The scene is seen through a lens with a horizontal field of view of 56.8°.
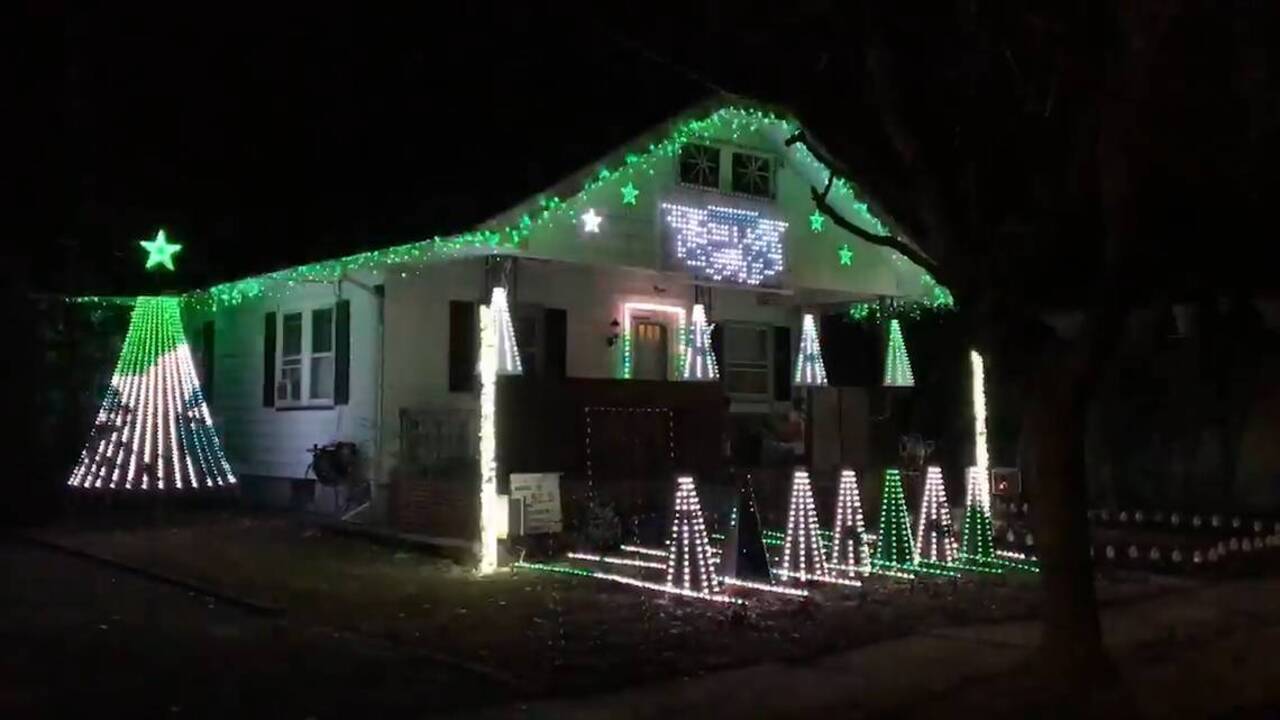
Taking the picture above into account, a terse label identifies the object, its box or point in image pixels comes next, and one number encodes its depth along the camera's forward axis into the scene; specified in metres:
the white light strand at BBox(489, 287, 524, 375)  13.12
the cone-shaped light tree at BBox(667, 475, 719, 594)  11.39
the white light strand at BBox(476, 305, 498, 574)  12.75
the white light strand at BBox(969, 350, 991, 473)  15.76
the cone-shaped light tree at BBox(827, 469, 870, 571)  12.95
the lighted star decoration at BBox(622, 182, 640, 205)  15.36
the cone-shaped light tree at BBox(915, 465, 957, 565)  13.63
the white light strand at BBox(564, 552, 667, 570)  13.09
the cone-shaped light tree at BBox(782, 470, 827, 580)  12.30
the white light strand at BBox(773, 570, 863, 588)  12.07
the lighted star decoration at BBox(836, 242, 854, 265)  18.06
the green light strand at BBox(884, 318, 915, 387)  19.59
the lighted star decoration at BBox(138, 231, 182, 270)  17.47
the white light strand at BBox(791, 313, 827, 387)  19.39
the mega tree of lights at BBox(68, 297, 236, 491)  18.08
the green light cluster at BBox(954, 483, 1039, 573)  13.61
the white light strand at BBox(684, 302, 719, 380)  18.28
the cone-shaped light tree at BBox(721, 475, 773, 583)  11.85
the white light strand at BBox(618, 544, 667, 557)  14.01
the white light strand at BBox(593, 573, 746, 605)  11.01
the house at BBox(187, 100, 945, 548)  14.98
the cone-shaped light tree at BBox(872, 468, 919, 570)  13.34
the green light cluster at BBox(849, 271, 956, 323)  18.84
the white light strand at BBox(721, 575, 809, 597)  11.41
